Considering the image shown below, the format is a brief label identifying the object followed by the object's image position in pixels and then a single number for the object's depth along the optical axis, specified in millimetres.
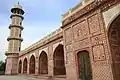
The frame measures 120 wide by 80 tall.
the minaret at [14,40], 27766
